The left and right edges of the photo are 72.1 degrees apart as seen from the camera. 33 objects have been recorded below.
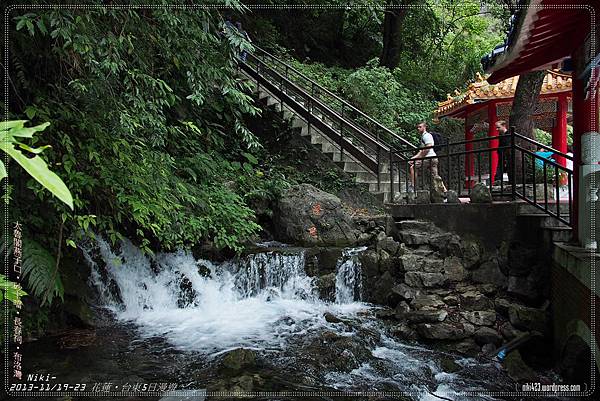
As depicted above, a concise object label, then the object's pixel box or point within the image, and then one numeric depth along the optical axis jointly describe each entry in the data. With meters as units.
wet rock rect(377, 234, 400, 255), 7.54
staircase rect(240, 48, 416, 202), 10.99
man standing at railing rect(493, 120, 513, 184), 8.43
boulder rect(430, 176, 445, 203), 7.71
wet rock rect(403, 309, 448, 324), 5.95
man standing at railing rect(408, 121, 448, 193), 8.22
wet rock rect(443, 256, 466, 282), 6.70
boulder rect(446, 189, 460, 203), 7.45
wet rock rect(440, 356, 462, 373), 5.03
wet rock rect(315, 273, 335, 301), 7.54
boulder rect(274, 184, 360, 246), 9.04
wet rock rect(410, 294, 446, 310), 6.19
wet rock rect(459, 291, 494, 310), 6.15
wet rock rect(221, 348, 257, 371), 4.90
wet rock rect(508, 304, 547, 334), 5.56
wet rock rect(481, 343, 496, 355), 5.45
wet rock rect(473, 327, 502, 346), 5.57
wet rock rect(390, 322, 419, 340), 5.95
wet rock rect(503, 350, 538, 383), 4.80
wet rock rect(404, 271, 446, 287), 6.62
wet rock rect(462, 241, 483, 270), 6.79
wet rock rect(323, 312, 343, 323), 6.53
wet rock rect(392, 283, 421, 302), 6.55
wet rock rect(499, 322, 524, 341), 5.56
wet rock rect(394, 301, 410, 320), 6.36
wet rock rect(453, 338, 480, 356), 5.50
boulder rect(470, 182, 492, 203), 6.90
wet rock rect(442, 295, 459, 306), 6.25
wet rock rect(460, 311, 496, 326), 5.84
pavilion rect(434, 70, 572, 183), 9.27
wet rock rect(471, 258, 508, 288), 6.50
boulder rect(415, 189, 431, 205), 7.91
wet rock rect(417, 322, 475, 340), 5.70
